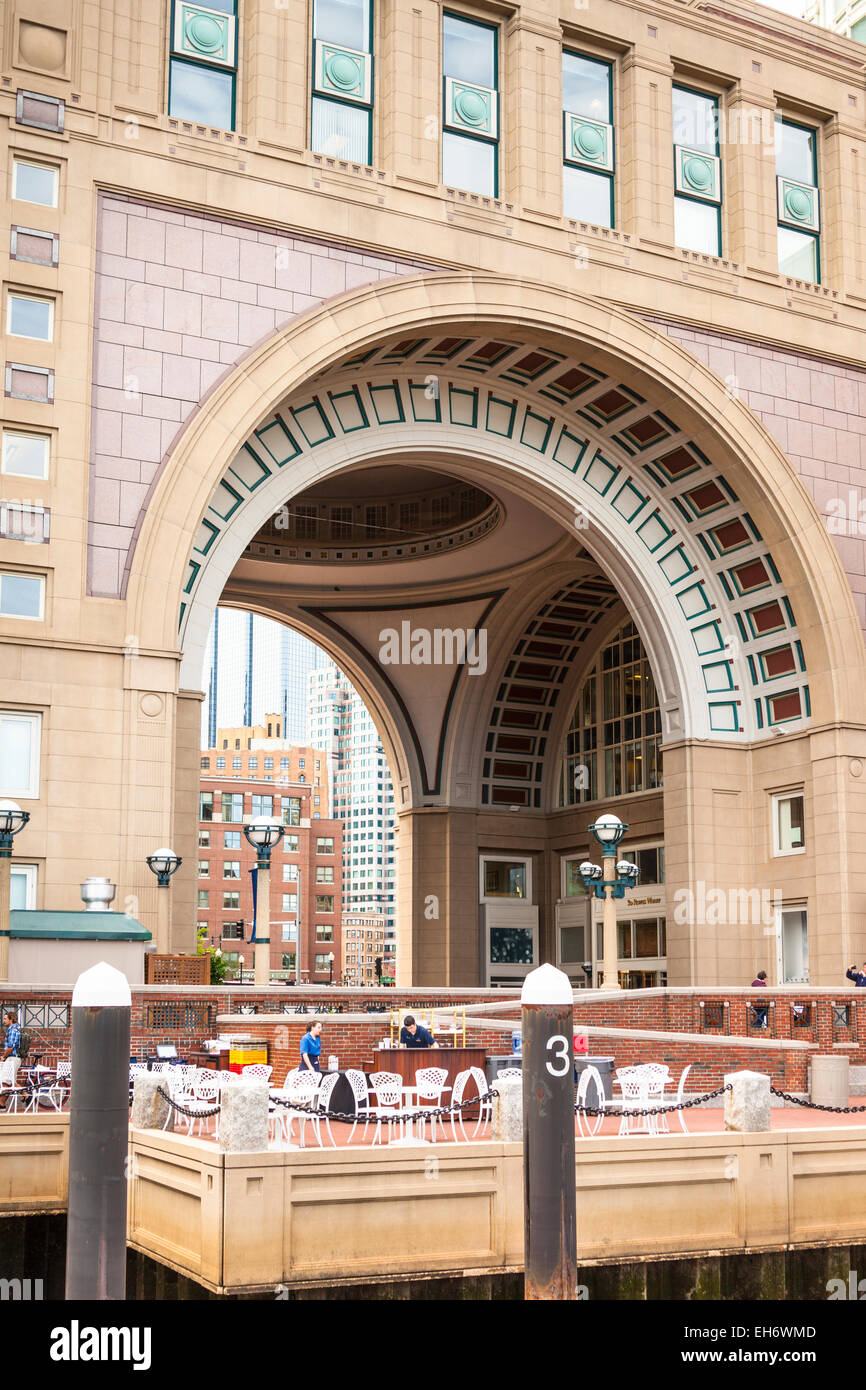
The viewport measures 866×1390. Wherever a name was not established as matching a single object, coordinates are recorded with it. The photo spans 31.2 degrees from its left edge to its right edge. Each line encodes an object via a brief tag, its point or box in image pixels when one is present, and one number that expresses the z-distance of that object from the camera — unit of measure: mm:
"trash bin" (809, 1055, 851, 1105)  25467
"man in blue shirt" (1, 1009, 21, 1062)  20922
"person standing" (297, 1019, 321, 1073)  20781
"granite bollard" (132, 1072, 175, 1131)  17375
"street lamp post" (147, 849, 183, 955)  26091
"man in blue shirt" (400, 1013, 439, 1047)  21406
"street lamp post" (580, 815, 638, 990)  28859
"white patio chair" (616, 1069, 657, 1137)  19016
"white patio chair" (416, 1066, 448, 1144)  19062
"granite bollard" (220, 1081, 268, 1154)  14711
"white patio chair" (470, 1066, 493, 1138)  18909
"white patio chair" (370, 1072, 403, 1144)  18234
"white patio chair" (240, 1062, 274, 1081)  17530
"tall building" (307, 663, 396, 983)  152250
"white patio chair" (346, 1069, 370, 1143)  18466
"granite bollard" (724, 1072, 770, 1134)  17531
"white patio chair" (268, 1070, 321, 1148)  17648
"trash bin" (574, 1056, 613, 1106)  22078
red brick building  111000
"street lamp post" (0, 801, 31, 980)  23031
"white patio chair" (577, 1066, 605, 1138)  19734
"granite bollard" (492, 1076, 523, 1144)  16375
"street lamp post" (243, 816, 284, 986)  26156
